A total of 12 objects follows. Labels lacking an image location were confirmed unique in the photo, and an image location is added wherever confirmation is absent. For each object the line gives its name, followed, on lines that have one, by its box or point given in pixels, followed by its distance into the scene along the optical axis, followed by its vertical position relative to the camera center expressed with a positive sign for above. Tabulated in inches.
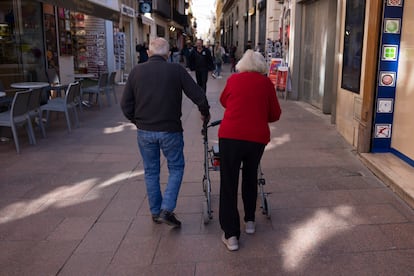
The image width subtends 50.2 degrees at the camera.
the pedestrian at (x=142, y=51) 700.2 +5.9
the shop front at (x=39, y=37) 415.5 +18.4
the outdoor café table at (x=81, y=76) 481.4 -23.9
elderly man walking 144.5 -17.5
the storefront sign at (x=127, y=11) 726.9 +74.7
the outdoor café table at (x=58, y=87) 371.8 -27.4
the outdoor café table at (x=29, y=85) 334.3 -23.4
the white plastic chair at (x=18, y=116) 258.7 -36.7
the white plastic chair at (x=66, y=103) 320.8 -36.0
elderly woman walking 132.6 -21.6
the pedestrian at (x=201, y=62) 476.1 -7.5
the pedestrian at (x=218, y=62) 858.5 -13.5
